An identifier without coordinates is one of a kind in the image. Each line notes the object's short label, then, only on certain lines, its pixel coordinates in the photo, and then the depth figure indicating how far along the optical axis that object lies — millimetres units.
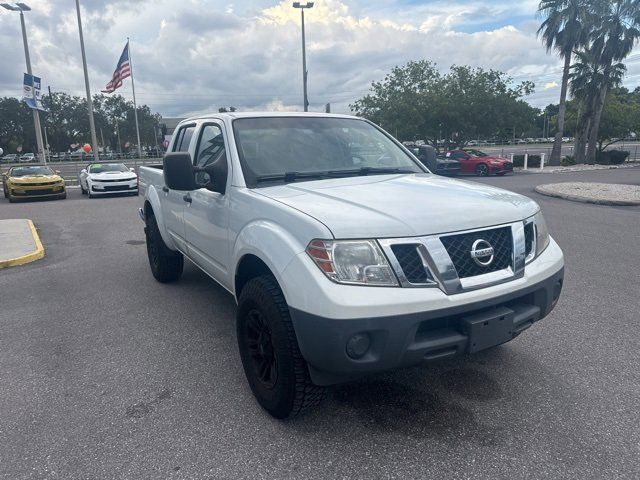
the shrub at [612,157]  33562
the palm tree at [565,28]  28484
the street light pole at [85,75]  23578
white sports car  17375
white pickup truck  2375
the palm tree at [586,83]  31078
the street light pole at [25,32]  21062
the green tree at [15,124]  74750
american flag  24812
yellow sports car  16422
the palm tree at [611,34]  28922
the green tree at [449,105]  31844
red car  24797
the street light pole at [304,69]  23281
